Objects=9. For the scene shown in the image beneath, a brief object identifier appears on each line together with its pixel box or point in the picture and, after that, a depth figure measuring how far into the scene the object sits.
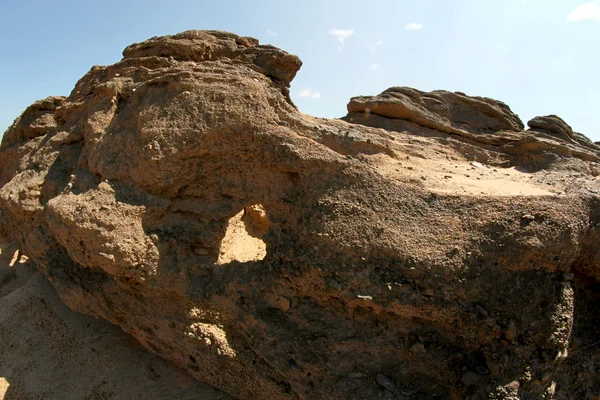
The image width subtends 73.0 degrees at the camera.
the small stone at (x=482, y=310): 2.63
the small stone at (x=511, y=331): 2.58
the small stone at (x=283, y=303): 3.04
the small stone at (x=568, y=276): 2.73
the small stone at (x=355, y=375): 2.77
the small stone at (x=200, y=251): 3.33
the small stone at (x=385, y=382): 2.70
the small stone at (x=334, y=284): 2.83
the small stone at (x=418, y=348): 2.74
